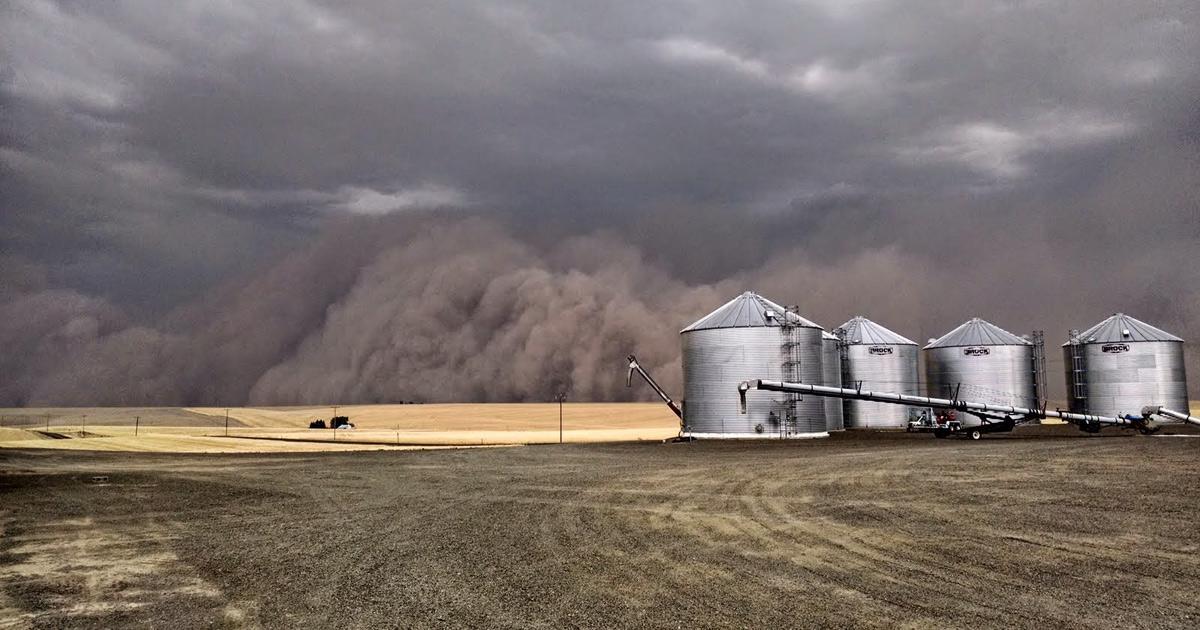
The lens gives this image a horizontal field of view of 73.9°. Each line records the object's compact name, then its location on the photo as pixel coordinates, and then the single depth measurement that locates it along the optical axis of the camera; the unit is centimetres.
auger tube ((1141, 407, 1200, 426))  6250
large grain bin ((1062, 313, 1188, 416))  6812
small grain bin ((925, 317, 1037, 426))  7244
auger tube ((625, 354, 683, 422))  6662
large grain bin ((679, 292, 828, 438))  5606
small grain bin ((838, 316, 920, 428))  7519
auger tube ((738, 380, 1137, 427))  5544
